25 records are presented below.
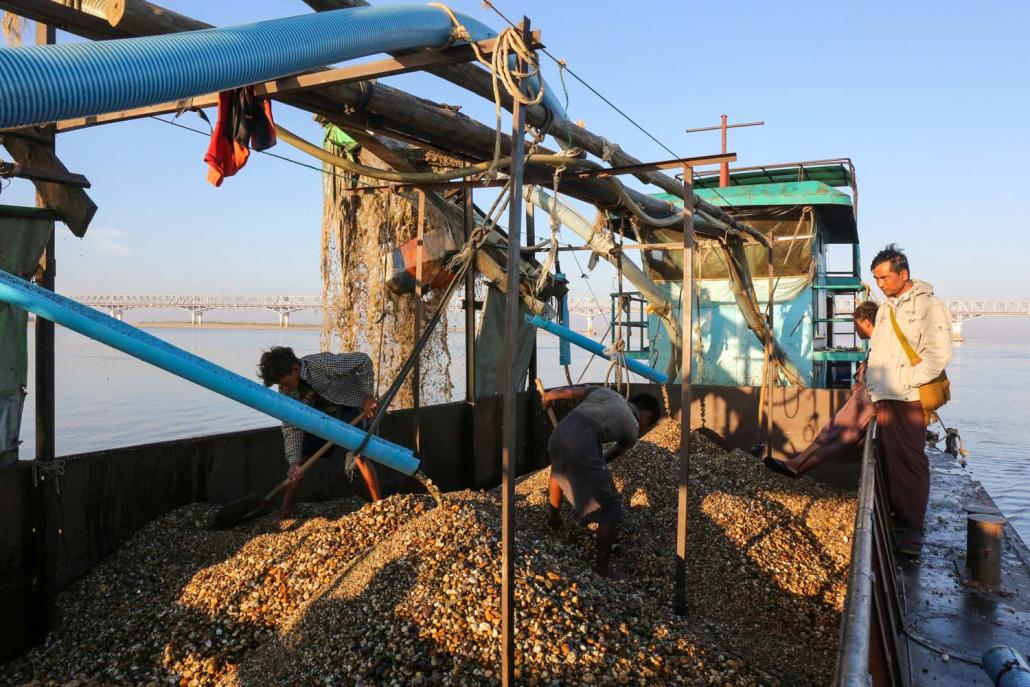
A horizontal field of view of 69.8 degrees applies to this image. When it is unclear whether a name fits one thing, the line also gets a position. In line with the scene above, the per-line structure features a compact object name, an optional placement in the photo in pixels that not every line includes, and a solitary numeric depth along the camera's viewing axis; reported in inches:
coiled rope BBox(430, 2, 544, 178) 109.9
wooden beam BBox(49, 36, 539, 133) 116.1
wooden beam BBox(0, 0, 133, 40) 103.9
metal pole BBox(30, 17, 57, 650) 150.5
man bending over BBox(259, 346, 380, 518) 198.1
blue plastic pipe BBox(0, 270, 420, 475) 124.8
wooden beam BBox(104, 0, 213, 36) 104.8
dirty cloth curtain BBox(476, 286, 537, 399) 309.1
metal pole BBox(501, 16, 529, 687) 108.3
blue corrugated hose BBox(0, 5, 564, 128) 73.1
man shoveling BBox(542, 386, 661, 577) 174.7
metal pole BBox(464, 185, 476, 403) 263.7
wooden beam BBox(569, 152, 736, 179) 156.3
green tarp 145.2
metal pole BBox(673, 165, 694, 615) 160.7
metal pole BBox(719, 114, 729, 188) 383.1
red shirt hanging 129.0
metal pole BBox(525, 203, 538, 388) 306.3
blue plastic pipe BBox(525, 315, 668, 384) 291.9
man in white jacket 166.4
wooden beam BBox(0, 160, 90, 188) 142.9
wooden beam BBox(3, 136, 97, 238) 150.6
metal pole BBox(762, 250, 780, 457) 297.8
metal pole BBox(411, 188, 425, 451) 210.2
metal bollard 151.6
